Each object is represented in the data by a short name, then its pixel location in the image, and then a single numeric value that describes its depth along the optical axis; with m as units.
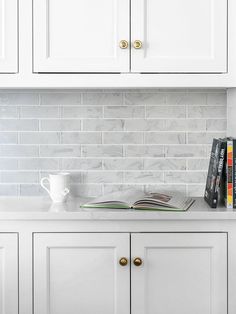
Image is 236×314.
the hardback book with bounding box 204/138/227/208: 2.13
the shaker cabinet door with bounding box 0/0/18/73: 2.15
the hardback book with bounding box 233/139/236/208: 2.11
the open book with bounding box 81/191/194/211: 2.10
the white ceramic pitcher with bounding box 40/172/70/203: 2.33
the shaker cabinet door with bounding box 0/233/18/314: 2.08
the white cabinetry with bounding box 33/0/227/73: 2.15
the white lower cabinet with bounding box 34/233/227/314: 2.08
